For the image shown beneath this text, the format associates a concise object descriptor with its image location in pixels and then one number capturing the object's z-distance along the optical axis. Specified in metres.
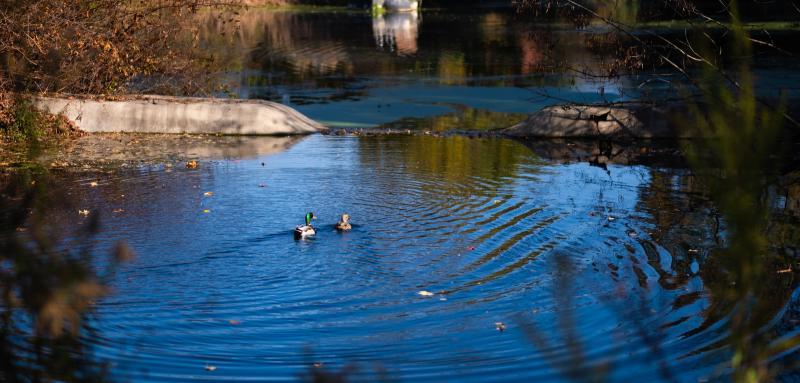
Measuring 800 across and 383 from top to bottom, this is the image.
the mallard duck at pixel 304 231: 9.10
